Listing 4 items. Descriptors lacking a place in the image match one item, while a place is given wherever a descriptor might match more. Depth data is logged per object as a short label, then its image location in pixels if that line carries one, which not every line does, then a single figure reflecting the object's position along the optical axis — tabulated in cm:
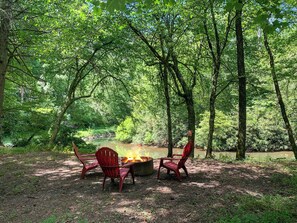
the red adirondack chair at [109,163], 425
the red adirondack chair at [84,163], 510
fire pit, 512
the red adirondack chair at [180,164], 466
